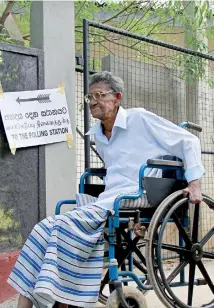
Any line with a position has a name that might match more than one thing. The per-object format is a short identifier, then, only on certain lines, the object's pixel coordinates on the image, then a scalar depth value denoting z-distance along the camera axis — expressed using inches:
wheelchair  117.3
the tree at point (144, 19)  224.1
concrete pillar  167.9
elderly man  111.7
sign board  156.9
